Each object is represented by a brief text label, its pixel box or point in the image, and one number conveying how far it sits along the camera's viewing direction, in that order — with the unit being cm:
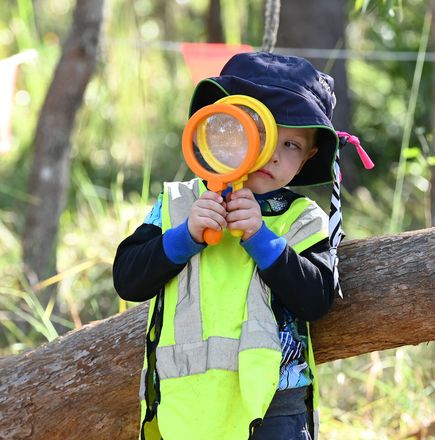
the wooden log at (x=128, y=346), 443
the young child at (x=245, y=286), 365
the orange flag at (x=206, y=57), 922
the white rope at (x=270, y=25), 585
